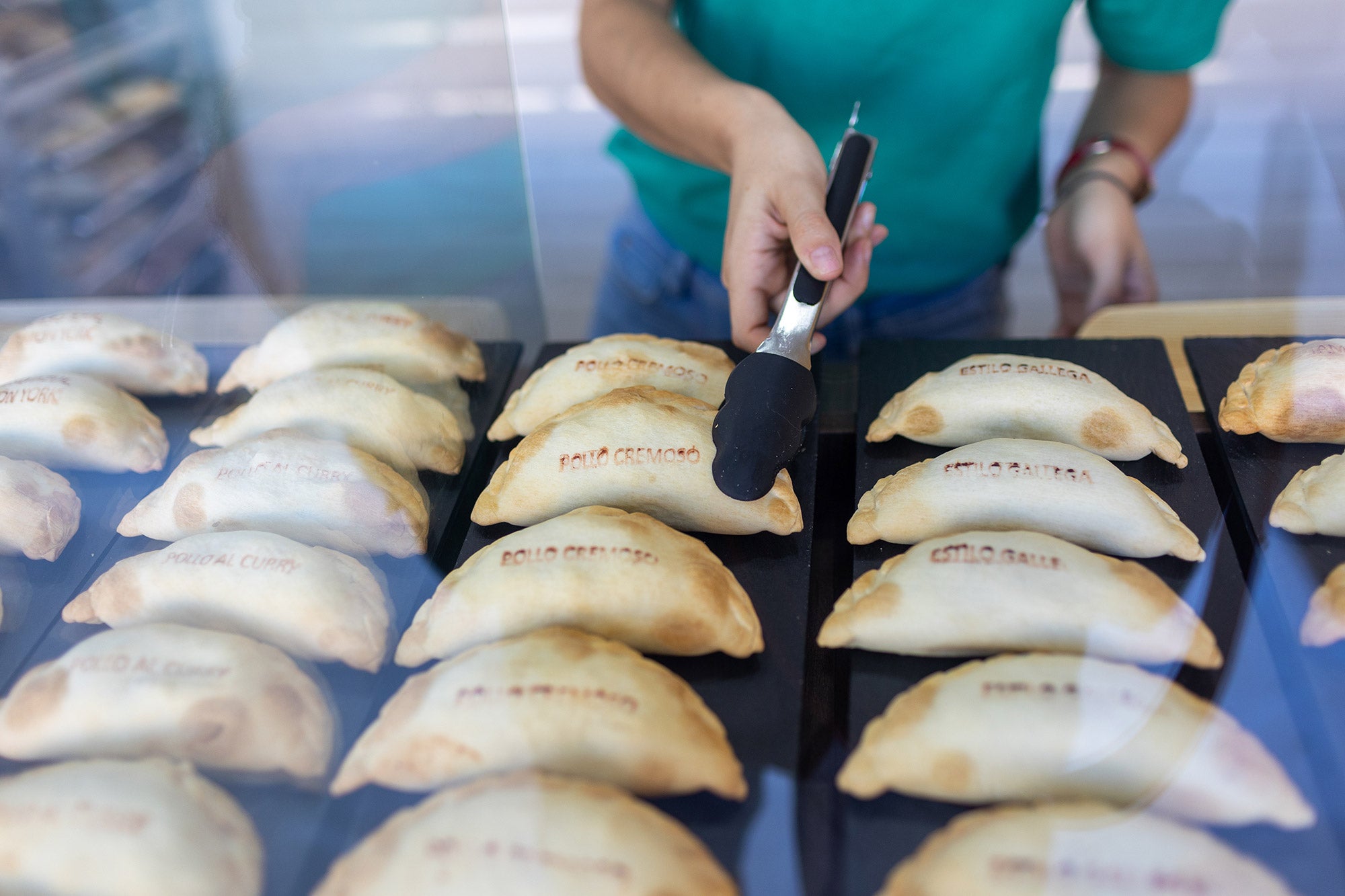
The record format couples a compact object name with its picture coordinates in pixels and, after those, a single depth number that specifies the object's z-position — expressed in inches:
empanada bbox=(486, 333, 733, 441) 39.4
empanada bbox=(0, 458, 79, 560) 33.7
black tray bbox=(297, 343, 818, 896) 24.1
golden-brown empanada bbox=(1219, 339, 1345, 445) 34.4
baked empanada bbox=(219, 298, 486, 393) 42.7
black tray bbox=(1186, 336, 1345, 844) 26.0
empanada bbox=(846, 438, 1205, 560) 31.0
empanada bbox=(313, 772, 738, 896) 21.4
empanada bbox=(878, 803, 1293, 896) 21.0
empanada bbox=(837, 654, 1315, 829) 23.2
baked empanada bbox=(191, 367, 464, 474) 37.8
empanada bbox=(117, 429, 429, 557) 33.7
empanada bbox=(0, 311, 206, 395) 42.5
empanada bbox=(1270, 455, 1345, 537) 30.6
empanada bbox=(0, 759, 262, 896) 22.5
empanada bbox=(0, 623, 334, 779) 26.1
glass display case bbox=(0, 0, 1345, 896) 23.3
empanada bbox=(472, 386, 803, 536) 33.1
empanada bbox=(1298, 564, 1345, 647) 27.2
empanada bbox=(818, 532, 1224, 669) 27.1
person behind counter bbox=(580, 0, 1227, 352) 49.6
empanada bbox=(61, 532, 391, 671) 29.6
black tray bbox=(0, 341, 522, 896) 24.9
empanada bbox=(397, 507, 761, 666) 29.0
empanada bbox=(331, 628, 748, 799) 24.9
